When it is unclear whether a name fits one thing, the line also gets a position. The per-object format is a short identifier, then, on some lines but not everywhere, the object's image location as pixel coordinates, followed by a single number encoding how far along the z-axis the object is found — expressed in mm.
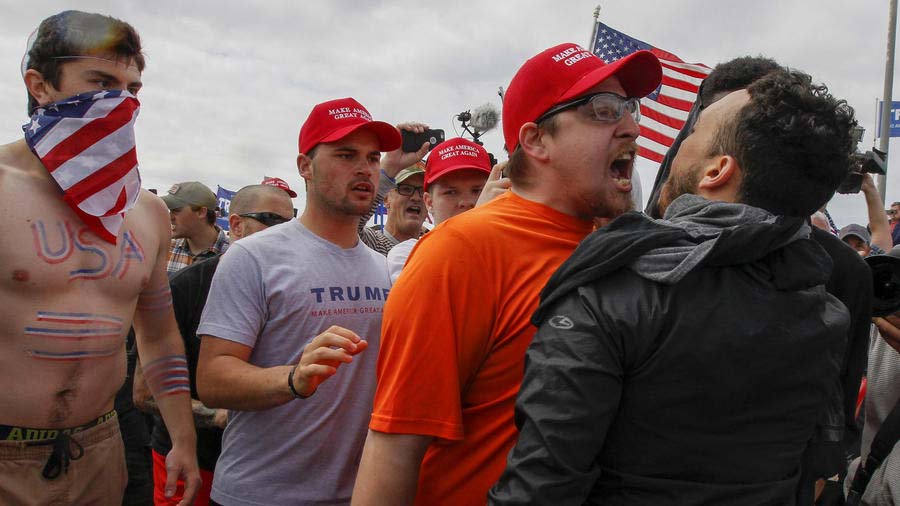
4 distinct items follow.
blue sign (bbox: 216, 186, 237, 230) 16934
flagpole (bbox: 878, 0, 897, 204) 11611
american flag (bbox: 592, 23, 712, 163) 6641
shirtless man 2045
